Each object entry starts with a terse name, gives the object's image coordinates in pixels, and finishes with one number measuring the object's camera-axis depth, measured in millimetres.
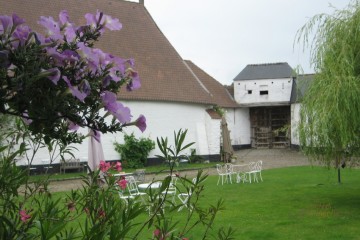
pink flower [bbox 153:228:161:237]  2368
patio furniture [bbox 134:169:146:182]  15546
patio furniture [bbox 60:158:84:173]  22703
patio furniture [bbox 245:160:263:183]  17922
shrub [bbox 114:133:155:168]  24312
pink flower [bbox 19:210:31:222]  2524
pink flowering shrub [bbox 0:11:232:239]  1483
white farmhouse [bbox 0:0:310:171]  24547
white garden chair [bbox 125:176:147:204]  13194
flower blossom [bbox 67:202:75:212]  3010
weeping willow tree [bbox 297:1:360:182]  9812
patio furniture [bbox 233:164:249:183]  17681
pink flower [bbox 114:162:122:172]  4453
